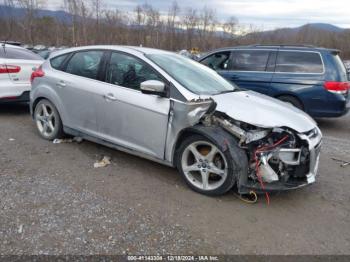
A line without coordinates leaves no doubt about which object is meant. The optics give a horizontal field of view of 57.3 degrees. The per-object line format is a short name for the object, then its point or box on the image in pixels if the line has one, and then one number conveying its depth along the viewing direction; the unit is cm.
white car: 633
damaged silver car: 337
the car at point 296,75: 650
